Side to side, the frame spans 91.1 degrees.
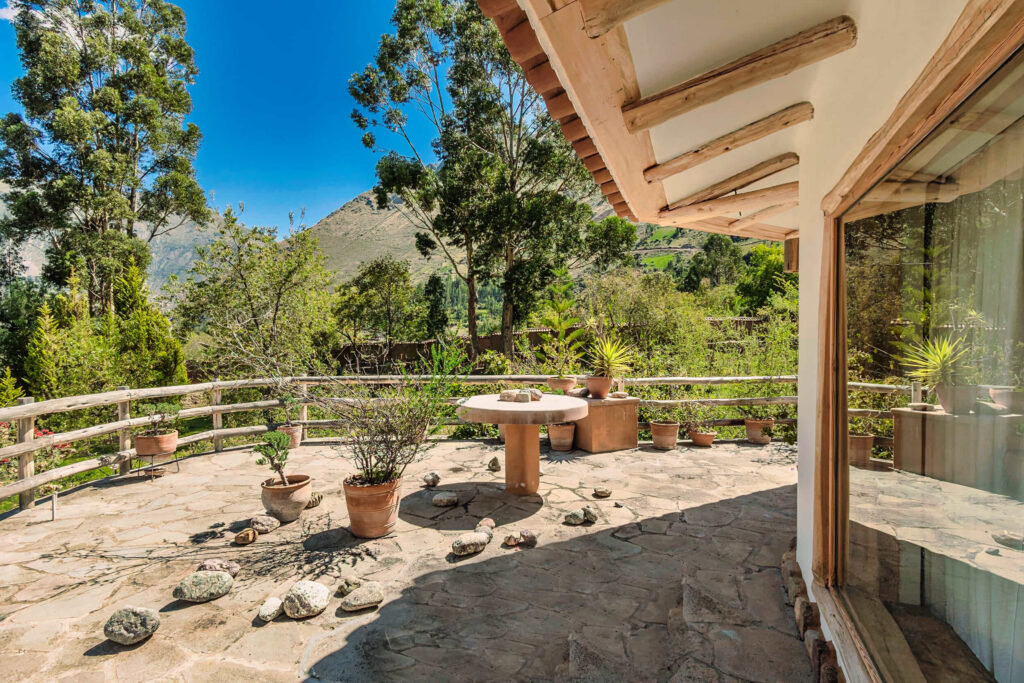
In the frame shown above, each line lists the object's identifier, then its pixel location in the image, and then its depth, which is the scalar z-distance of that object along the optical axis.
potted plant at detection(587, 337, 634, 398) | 5.85
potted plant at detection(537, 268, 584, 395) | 6.98
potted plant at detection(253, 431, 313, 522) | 3.66
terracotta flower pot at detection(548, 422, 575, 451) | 6.02
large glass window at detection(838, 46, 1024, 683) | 0.98
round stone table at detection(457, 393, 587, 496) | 4.05
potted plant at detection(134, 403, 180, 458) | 5.09
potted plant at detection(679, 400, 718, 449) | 6.31
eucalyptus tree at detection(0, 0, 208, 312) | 15.15
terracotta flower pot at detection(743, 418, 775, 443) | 6.50
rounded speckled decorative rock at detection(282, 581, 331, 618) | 2.51
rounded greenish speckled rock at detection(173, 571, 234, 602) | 2.64
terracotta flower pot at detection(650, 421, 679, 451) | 6.10
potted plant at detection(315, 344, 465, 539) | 3.45
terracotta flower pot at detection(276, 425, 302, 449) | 6.21
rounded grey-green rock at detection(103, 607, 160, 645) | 2.26
